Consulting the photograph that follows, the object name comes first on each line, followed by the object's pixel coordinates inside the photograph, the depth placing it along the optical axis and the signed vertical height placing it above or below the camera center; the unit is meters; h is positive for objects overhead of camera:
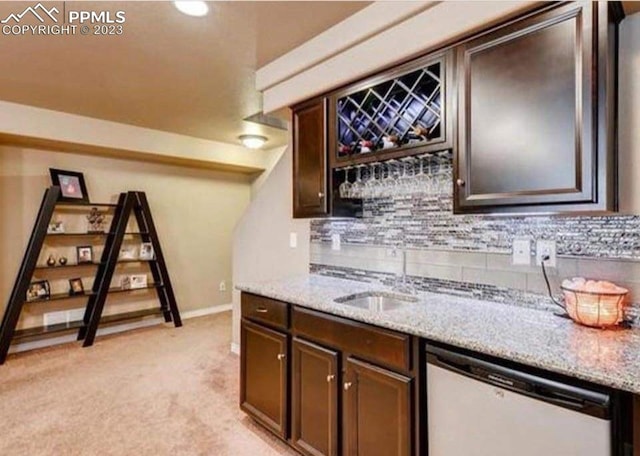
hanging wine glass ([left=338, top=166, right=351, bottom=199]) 2.42 +0.25
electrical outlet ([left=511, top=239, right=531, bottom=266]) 1.77 -0.13
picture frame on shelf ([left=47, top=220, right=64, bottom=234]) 4.02 +0.03
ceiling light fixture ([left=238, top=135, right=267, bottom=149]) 4.55 +1.09
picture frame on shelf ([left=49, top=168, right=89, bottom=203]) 4.04 +0.50
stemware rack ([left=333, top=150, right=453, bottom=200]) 2.05 +0.30
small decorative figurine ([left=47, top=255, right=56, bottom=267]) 4.02 -0.34
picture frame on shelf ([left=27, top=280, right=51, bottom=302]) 3.86 -0.64
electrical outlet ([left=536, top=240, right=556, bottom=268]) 1.70 -0.12
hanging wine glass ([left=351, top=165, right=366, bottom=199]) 2.39 +0.26
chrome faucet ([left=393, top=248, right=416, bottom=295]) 2.26 -0.34
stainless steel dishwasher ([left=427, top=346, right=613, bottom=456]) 1.10 -0.62
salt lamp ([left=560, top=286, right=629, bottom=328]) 1.42 -0.31
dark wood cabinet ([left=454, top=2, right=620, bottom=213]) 1.36 +0.45
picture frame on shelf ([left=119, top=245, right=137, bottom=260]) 4.64 -0.29
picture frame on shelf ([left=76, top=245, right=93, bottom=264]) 4.25 -0.28
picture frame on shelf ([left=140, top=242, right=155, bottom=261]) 4.72 -0.29
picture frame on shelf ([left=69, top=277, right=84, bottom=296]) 4.17 -0.64
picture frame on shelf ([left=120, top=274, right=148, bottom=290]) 4.61 -0.66
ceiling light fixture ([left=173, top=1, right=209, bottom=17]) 1.99 +1.20
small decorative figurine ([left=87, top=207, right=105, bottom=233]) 4.36 +0.10
